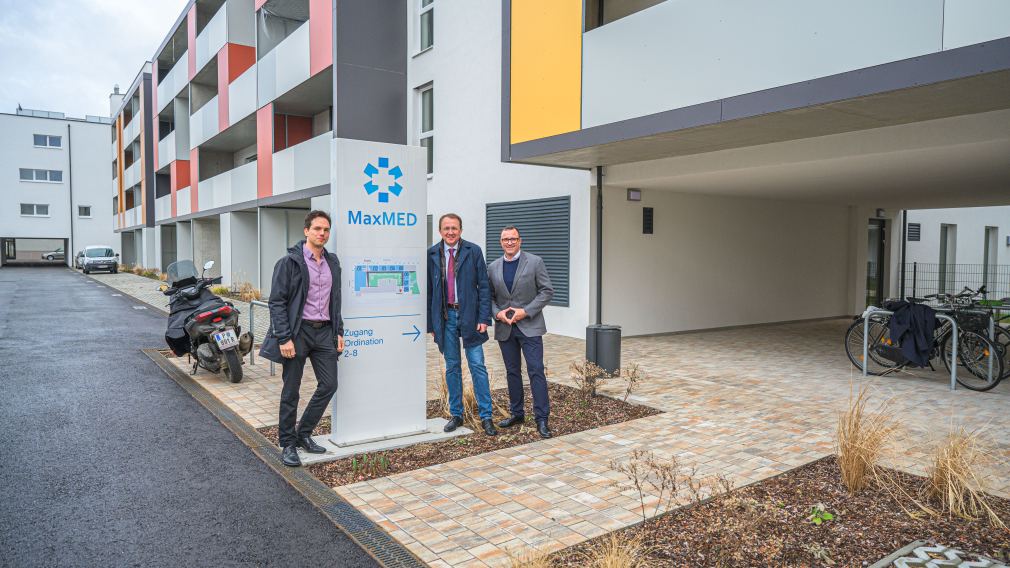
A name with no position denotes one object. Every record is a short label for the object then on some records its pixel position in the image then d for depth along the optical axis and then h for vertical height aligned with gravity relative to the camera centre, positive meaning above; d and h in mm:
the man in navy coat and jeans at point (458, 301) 5727 -435
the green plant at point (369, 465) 4855 -1591
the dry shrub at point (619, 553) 3035 -1470
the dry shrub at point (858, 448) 4355 -1283
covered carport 6188 +1144
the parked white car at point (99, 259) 39344 -698
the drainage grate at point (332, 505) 3517 -1596
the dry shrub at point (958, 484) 3885 -1394
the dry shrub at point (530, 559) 3104 -1488
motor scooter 8039 -955
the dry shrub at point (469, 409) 6082 -1489
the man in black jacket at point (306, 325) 4801 -555
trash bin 8094 -1162
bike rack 7727 -980
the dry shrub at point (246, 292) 18922 -1280
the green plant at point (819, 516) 3881 -1534
